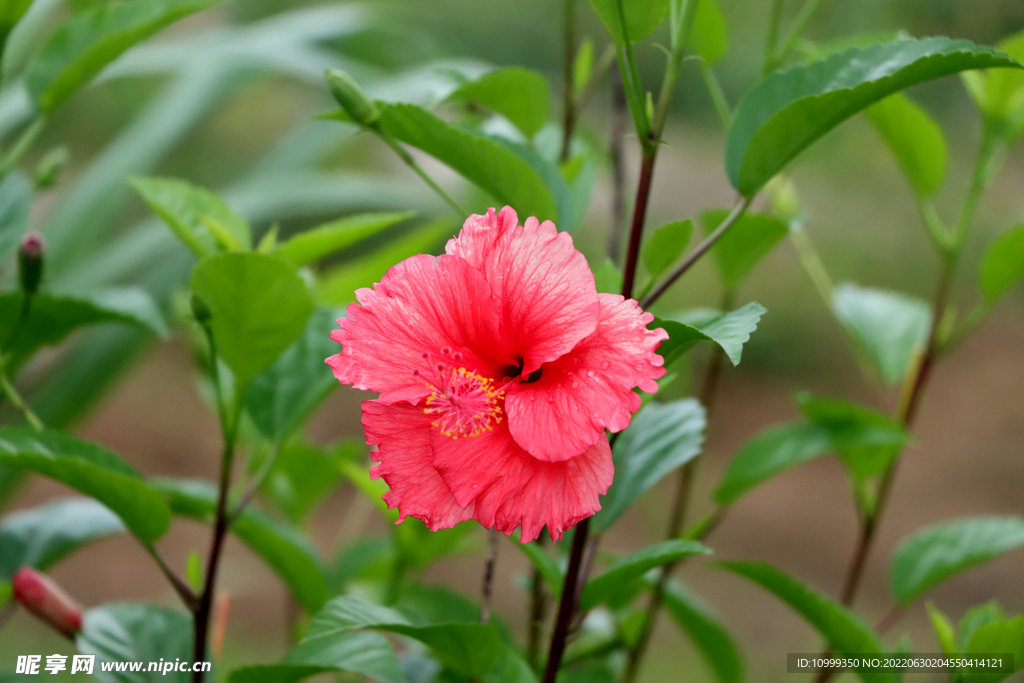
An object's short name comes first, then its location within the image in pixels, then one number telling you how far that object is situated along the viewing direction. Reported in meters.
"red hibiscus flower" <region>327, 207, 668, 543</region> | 1.17
